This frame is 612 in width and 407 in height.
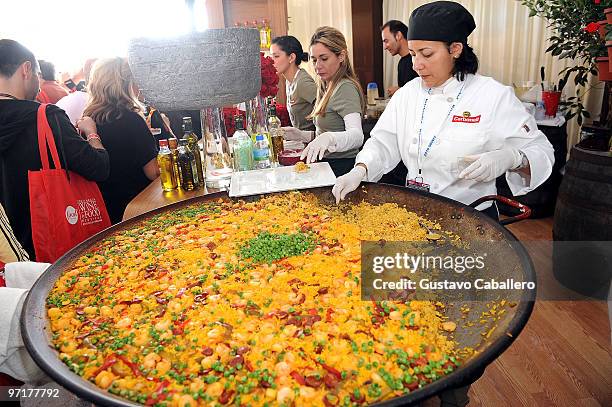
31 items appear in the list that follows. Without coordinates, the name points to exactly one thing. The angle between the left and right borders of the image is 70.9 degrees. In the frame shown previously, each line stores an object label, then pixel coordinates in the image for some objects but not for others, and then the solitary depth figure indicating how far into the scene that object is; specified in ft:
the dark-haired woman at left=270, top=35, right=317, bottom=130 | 12.65
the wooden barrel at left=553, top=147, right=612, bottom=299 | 8.54
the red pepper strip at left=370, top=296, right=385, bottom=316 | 3.99
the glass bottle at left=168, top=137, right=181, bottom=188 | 8.07
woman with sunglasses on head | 10.09
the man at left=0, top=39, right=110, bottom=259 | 6.85
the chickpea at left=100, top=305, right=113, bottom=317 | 4.22
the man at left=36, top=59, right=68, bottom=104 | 15.23
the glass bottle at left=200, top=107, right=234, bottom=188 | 8.30
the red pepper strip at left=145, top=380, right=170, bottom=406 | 3.03
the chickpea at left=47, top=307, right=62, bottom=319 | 4.06
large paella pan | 3.07
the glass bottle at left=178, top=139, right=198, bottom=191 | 8.07
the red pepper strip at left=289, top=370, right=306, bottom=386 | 3.19
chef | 6.04
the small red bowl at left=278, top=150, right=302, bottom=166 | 9.15
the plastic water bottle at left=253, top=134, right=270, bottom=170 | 8.48
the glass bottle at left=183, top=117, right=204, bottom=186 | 8.35
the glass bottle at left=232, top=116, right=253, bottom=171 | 8.41
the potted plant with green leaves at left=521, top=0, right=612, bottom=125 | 9.67
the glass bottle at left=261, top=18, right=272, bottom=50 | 19.48
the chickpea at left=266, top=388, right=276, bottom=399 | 3.09
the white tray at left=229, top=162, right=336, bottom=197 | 6.68
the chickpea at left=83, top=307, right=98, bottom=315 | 4.27
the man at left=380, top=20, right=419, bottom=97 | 17.34
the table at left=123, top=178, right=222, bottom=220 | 7.39
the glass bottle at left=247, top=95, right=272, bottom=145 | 9.18
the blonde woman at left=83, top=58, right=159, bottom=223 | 9.30
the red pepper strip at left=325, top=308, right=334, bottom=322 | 3.89
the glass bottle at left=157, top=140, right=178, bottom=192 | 8.05
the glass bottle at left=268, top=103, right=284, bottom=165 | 9.34
